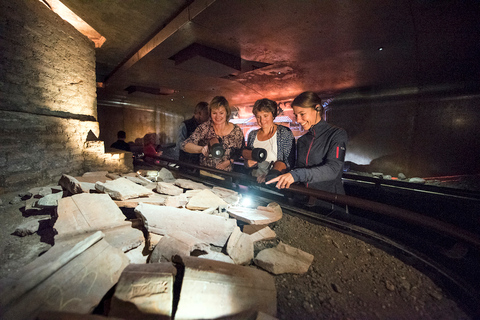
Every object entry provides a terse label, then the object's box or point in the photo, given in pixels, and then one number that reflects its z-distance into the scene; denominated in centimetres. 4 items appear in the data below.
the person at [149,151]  660
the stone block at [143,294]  106
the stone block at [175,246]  152
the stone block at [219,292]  112
